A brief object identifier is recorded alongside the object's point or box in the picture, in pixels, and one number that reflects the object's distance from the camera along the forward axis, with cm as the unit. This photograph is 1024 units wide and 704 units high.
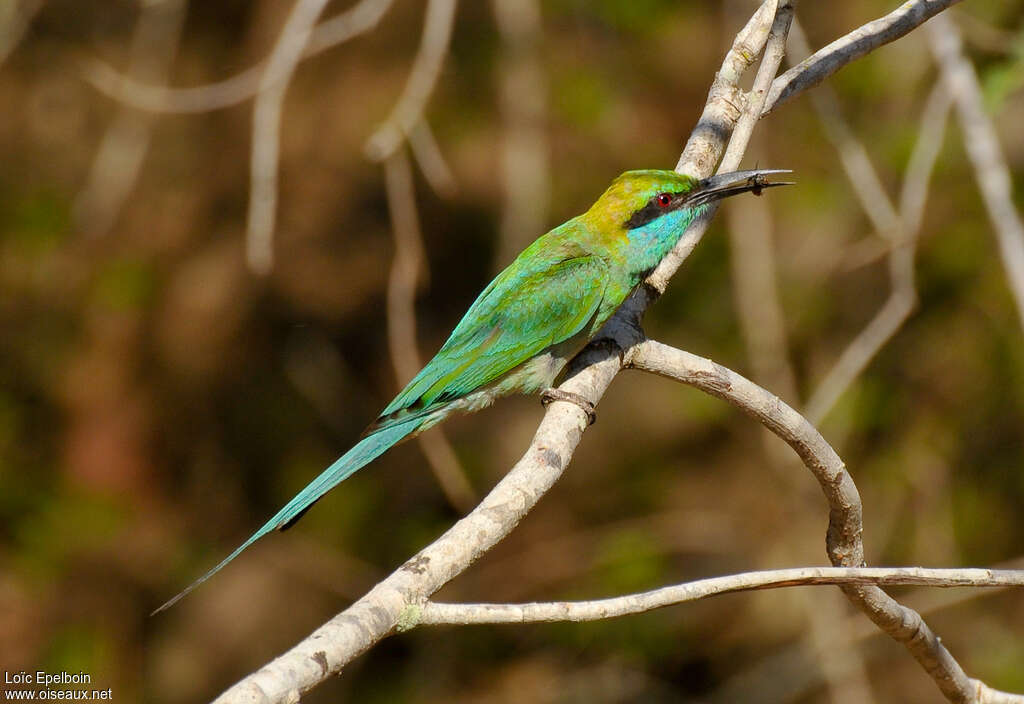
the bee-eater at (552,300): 571
